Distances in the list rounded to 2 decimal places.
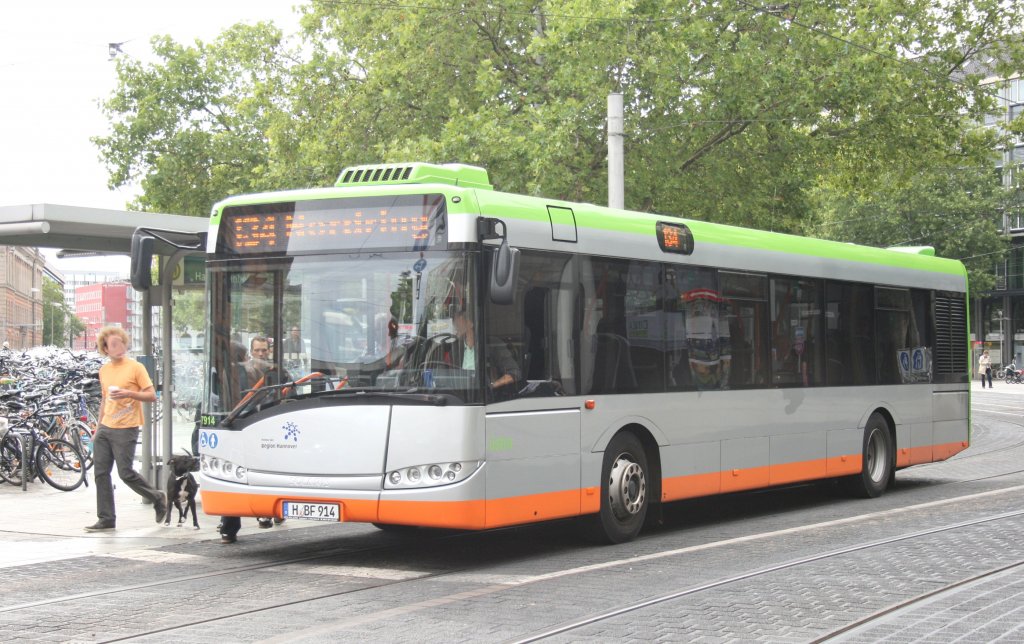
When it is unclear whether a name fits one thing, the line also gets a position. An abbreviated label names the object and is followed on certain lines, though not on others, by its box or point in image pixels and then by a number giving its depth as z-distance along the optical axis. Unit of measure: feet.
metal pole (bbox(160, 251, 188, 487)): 43.01
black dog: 38.63
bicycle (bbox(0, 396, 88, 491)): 51.16
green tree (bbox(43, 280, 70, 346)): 493.36
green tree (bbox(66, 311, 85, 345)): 556.27
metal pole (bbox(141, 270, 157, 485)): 44.39
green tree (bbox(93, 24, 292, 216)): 143.13
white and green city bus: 30.78
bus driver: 30.78
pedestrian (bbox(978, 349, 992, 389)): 214.69
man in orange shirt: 38.68
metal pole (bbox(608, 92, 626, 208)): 59.41
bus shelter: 39.70
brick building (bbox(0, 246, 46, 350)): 374.63
